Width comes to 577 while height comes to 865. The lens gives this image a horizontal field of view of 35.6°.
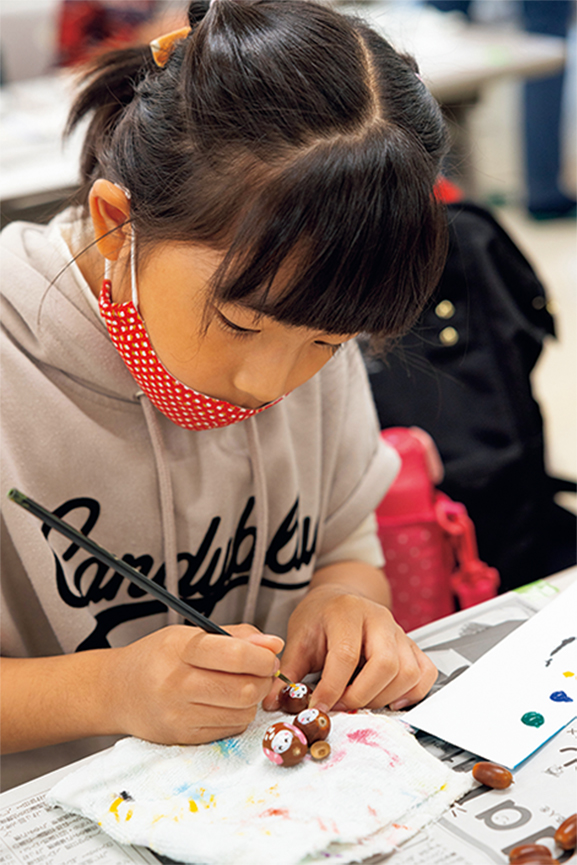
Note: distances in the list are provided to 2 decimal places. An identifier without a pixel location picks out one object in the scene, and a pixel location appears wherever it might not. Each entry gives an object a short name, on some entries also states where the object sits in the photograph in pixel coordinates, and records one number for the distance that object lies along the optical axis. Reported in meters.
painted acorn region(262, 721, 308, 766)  0.60
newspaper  0.54
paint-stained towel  0.54
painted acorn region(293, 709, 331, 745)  0.62
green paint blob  0.64
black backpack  1.42
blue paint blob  0.66
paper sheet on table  0.63
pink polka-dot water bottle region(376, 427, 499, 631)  1.18
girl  0.61
